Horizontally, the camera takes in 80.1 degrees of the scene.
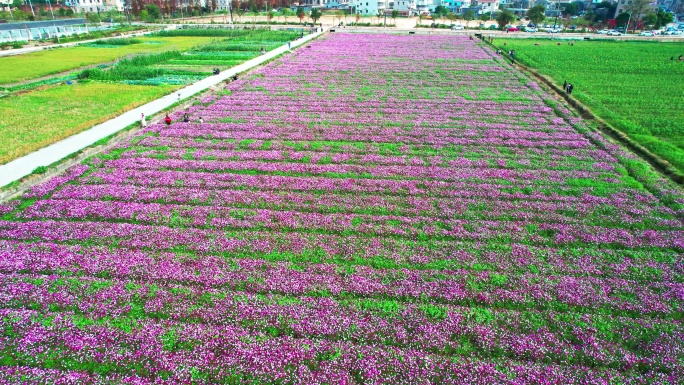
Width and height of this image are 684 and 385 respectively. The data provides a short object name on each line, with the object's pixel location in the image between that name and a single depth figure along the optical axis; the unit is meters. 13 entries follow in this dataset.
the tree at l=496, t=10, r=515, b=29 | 95.31
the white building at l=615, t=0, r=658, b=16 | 116.46
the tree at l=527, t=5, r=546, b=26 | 98.44
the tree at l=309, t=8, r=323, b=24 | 105.91
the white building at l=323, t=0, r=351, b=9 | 195.25
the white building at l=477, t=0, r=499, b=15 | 182.65
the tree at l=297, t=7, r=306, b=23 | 116.19
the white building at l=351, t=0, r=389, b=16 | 159.38
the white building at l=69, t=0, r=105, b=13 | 159.12
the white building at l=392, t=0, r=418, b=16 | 159.68
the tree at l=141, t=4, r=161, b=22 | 118.75
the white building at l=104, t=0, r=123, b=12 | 167.88
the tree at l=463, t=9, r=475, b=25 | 118.90
